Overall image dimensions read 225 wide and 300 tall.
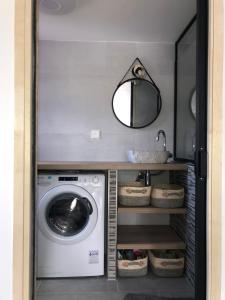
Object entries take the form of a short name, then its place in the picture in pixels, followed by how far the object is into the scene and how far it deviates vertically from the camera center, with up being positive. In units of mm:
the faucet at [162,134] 3172 +156
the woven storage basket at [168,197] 2551 -442
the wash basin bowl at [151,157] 2691 -86
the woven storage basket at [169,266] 2523 -1051
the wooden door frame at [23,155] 1310 -40
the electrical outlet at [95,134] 3195 +148
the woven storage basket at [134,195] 2580 -432
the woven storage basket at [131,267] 2508 -1056
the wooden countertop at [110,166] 2465 -164
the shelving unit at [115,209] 2475 -545
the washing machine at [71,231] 2443 -728
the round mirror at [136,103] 3193 +507
